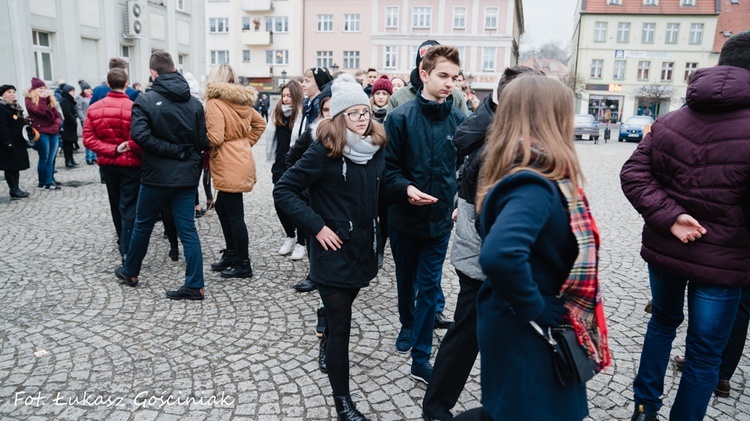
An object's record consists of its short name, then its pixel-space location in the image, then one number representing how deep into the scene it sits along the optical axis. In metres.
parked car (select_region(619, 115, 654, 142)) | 28.94
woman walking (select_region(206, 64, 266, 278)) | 5.22
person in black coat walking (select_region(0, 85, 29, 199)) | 9.02
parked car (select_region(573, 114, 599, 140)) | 28.08
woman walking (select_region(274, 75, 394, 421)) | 3.02
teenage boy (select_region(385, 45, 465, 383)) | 3.50
